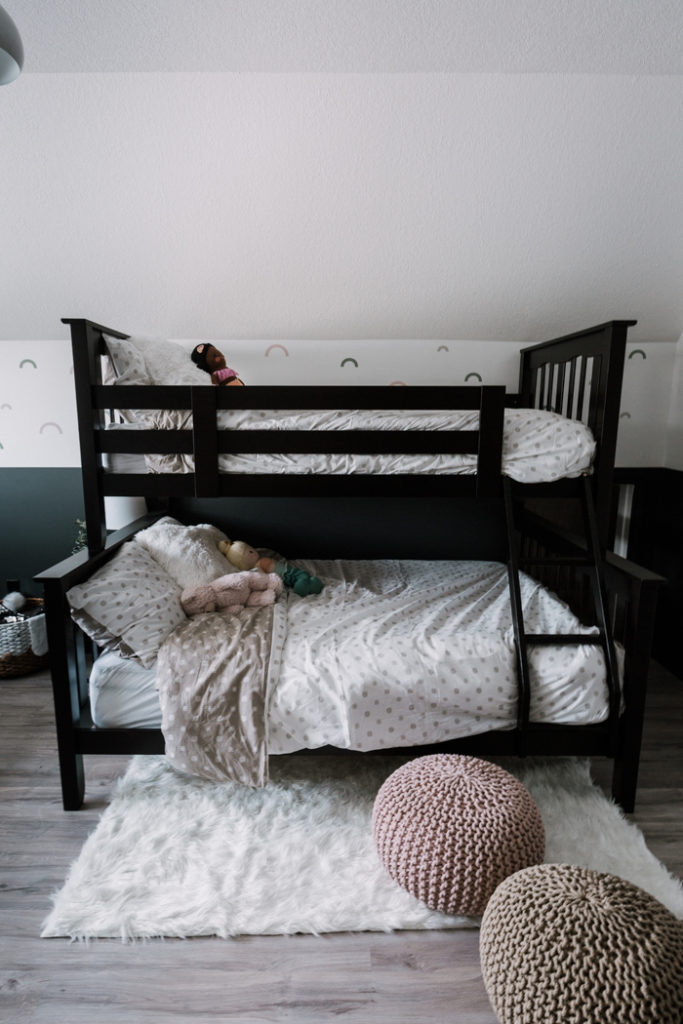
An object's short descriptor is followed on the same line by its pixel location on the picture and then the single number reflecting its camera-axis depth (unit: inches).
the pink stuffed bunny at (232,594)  83.6
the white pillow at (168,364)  94.4
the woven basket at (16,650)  112.0
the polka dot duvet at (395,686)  71.6
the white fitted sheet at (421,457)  83.4
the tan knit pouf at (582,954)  41.5
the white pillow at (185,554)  89.3
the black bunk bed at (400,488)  75.0
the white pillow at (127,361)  89.8
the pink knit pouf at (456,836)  57.5
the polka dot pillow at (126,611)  74.0
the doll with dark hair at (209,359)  103.2
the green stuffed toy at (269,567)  97.8
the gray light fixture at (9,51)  53.7
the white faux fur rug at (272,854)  59.7
